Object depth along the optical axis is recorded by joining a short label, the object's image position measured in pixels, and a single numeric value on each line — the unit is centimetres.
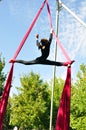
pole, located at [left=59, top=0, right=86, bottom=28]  1154
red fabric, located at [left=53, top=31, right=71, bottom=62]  1069
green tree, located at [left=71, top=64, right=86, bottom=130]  2633
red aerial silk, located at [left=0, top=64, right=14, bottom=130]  1048
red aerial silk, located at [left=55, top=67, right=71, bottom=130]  987
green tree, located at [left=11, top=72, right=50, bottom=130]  3158
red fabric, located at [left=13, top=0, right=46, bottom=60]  1128
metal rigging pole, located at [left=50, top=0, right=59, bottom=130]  1455
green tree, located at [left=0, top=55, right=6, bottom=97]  2728
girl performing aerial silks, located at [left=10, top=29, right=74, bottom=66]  1077
